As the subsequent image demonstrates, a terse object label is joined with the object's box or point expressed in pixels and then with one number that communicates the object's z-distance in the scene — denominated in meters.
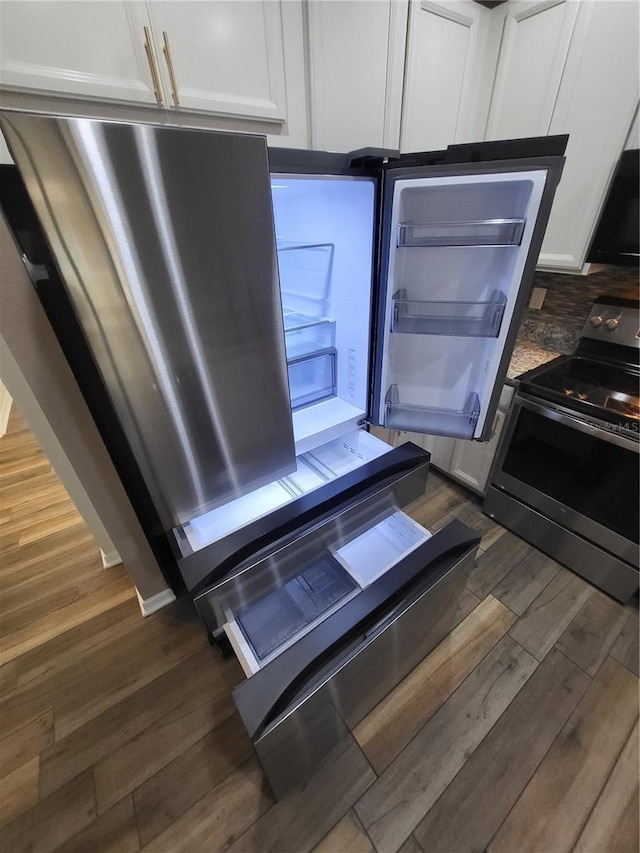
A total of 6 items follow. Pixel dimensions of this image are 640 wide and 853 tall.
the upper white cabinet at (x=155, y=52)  0.62
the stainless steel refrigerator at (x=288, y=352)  0.69
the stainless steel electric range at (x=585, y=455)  1.36
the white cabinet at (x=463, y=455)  1.81
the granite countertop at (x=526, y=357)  1.65
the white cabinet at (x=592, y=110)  1.12
